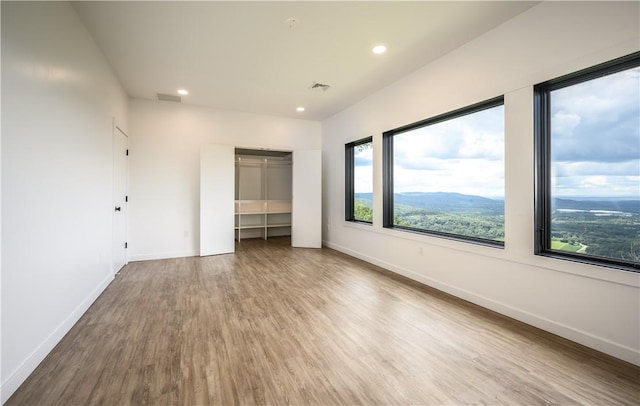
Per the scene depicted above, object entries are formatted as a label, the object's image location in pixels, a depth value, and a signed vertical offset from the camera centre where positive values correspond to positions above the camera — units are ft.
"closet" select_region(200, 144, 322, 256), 17.24 +0.53
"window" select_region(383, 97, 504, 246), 9.84 +1.16
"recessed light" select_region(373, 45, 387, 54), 10.26 +5.83
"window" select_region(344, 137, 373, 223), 16.43 +1.38
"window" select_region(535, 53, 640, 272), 6.69 +0.96
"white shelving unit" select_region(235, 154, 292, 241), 23.08 +0.77
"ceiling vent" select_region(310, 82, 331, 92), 13.96 +6.04
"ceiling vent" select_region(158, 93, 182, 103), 15.43 +6.14
